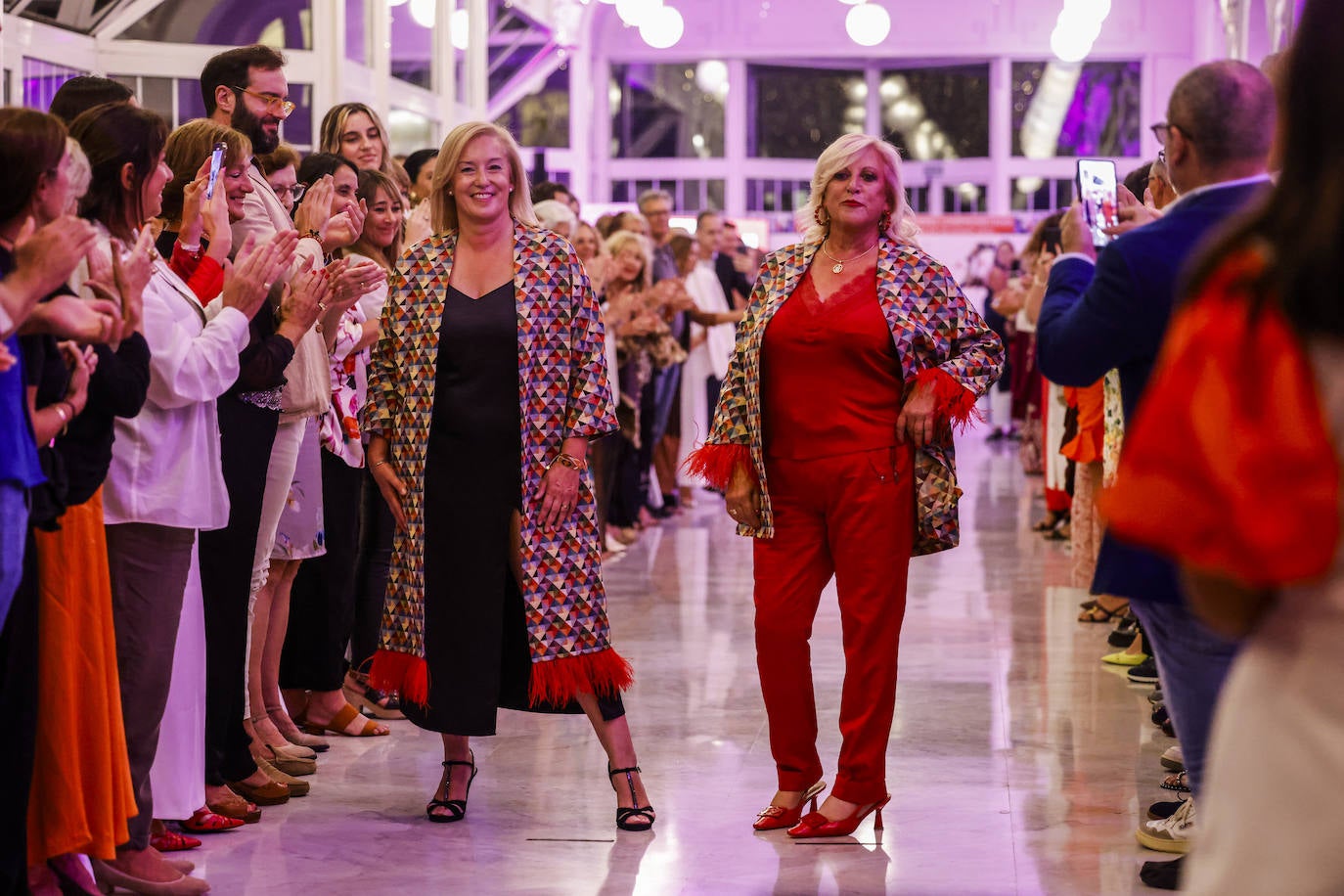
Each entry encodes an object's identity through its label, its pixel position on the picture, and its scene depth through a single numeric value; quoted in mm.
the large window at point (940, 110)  23953
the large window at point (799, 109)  23969
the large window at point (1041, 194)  23391
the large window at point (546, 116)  20328
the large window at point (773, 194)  23812
